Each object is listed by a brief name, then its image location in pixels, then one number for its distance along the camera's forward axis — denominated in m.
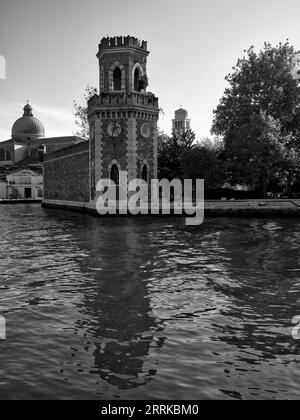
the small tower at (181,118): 125.62
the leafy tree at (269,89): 38.59
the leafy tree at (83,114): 56.31
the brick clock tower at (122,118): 34.53
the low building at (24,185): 70.25
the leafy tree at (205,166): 38.44
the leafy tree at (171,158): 47.06
